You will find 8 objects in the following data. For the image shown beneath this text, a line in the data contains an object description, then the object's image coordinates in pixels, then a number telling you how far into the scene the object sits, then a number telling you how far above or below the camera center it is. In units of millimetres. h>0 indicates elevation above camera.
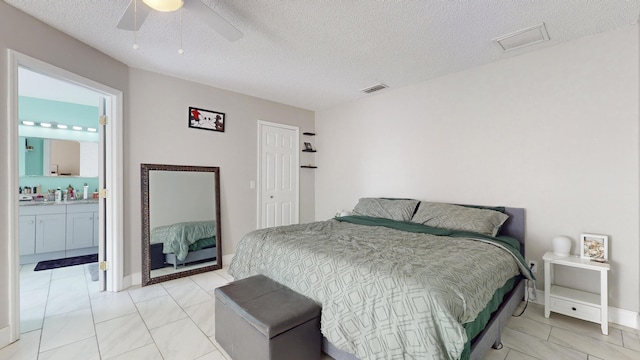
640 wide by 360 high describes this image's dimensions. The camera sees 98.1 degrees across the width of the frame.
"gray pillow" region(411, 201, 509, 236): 2656 -399
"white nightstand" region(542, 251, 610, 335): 2168 -997
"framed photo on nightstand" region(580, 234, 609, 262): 2299 -571
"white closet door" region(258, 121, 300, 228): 4330 +74
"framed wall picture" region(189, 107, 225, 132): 3606 +798
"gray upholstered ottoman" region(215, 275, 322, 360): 1559 -867
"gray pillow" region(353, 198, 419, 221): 3344 -373
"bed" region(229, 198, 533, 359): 1351 -601
